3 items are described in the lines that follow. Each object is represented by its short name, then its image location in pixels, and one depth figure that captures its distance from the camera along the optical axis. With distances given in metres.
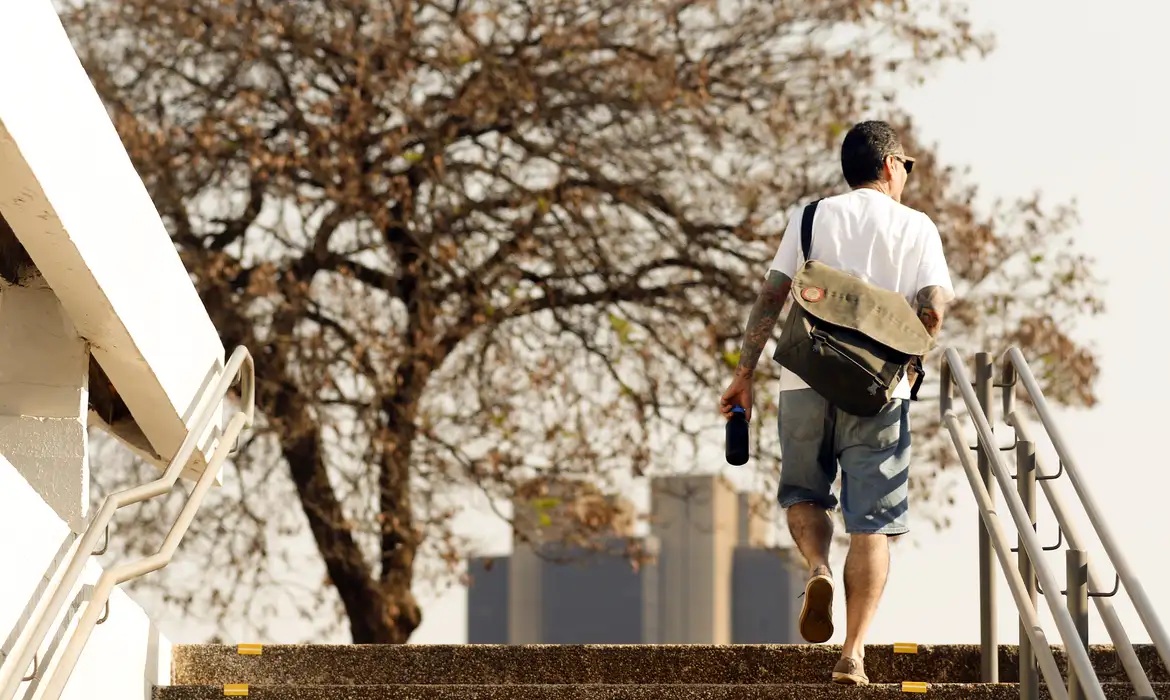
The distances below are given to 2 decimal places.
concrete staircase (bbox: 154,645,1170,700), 12.34
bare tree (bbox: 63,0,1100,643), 25.17
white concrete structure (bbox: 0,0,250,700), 8.27
